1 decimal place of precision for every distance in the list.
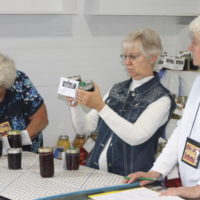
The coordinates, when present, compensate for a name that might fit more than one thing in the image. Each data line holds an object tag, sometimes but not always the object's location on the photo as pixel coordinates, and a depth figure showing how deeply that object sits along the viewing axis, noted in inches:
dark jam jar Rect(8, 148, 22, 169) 84.8
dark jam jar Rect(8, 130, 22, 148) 92.9
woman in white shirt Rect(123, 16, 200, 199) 76.3
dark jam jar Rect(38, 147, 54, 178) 80.0
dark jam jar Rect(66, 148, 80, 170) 83.6
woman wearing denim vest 89.5
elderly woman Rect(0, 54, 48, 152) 109.8
